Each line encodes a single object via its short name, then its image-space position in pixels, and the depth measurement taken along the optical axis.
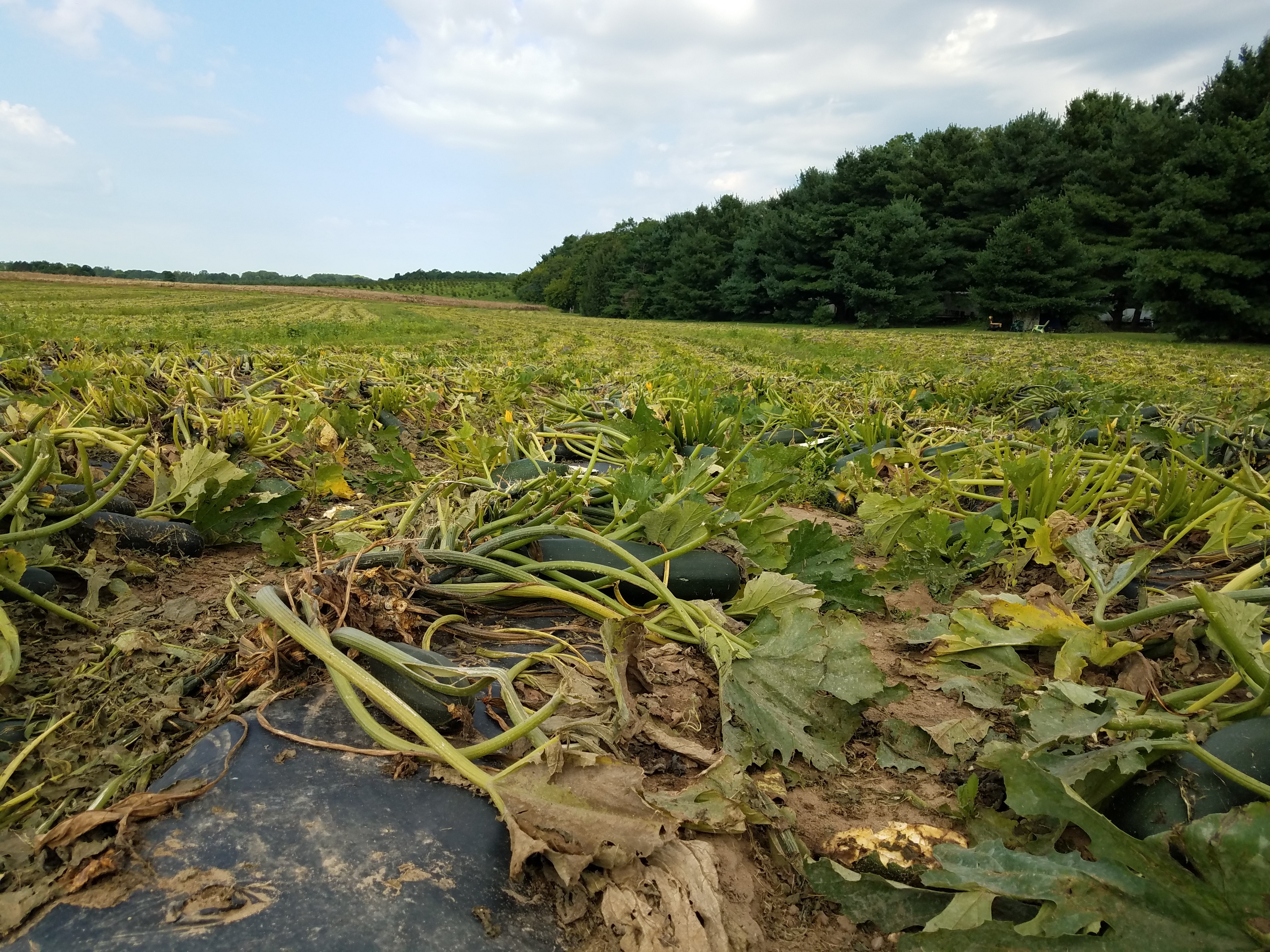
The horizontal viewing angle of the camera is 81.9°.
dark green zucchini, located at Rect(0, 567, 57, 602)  1.73
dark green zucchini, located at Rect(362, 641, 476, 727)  1.21
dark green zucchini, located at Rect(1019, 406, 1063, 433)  4.50
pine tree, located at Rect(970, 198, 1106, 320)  23.69
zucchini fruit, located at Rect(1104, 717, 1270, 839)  1.04
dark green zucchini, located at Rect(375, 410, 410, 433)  4.40
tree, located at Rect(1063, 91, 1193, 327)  22.89
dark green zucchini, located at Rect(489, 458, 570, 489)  2.32
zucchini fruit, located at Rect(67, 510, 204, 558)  2.07
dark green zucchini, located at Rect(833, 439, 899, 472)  3.49
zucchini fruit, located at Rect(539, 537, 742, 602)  1.89
